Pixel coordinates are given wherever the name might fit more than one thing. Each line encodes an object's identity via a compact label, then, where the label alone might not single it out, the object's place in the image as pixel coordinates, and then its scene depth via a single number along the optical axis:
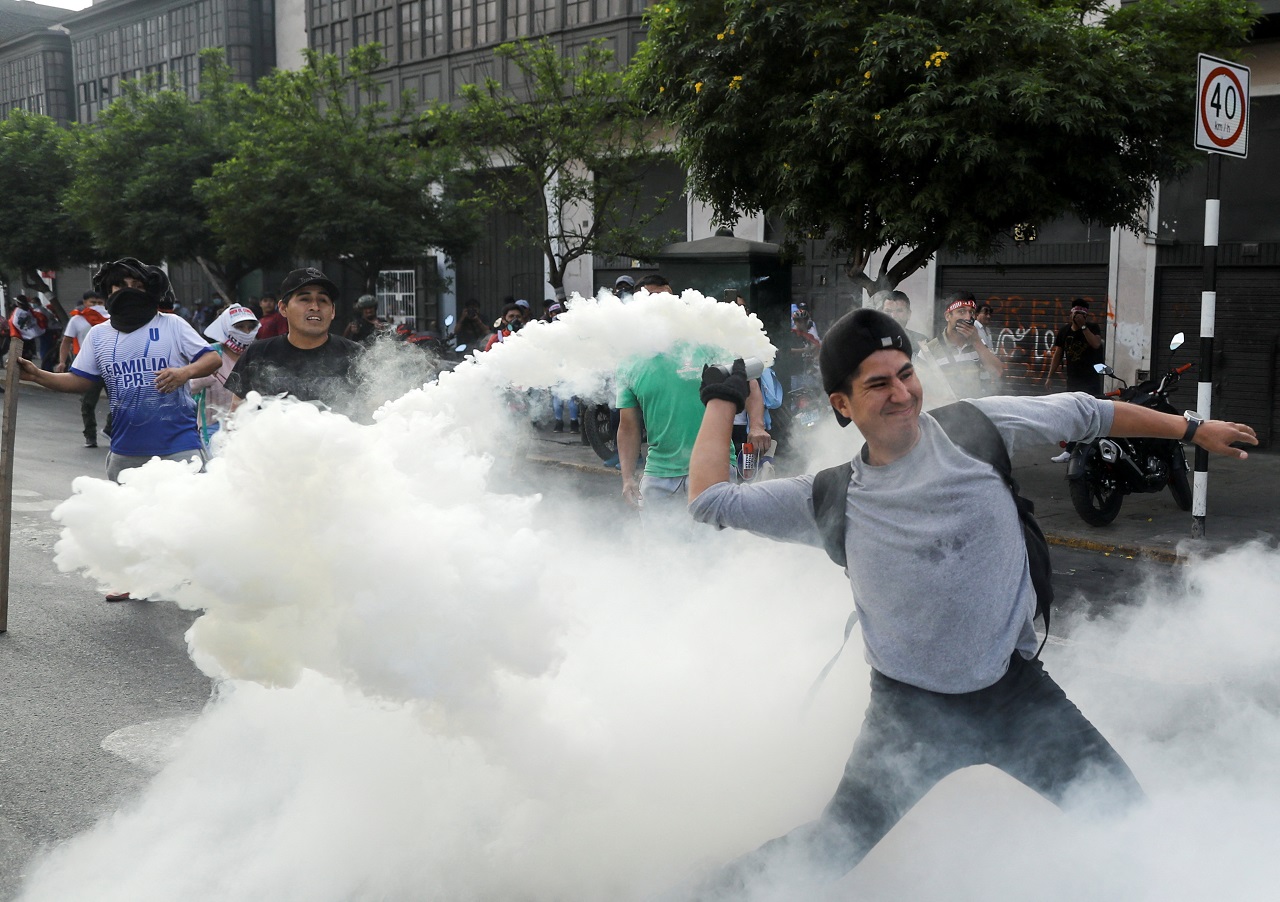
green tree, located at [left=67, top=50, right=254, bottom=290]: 20.98
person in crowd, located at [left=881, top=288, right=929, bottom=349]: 8.07
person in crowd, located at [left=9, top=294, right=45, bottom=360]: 19.69
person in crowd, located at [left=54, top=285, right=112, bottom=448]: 12.48
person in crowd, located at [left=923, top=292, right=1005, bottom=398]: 8.49
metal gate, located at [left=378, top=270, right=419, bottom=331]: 25.50
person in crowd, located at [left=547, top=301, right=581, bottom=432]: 12.87
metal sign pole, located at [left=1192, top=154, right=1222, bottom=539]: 7.50
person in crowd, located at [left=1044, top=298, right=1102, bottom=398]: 11.82
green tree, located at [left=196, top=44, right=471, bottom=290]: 17.91
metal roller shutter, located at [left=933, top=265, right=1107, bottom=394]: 14.38
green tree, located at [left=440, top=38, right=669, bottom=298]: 16.17
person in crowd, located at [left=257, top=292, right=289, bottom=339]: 7.90
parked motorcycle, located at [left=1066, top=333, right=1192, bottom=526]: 8.18
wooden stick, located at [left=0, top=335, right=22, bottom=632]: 5.40
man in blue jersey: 5.68
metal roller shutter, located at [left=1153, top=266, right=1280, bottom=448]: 12.79
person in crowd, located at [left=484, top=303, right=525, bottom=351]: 14.29
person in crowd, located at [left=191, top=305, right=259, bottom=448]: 7.21
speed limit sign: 7.32
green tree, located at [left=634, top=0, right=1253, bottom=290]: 9.40
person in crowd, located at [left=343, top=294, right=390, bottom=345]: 10.87
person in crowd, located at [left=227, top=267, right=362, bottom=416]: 4.70
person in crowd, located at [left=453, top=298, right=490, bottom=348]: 16.08
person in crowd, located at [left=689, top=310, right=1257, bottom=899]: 2.40
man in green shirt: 4.75
